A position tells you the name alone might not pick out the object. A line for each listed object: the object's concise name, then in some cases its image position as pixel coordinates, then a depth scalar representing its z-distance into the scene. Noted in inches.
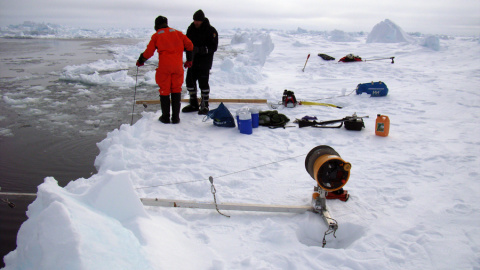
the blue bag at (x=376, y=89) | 280.5
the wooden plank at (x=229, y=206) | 104.7
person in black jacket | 213.8
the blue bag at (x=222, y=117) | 194.5
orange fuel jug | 177.9
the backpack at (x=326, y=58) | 623.1
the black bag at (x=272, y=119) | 200.8
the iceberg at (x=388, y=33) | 1085.1
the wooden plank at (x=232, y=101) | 255.8
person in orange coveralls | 185.6
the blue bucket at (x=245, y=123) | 183.3
